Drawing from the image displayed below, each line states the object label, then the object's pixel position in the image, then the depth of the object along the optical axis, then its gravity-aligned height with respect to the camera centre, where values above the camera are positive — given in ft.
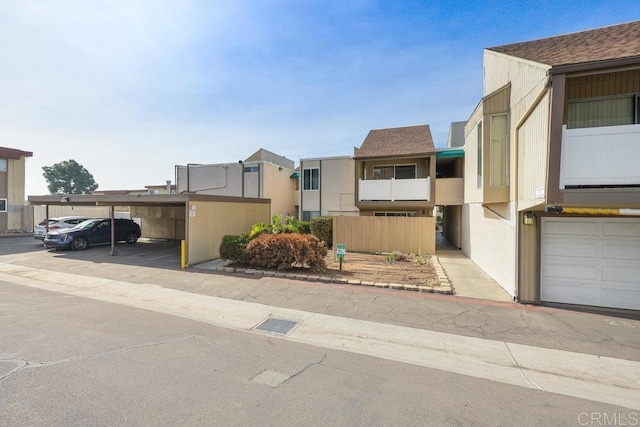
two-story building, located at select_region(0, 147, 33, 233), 73.56 +4.83
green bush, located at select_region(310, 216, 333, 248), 47.14 -3.25
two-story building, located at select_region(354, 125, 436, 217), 46.29 +7.14
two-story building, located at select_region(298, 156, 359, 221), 55.72 +4.95
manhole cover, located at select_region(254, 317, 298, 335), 16.64 -7.36
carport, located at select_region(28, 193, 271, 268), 34.12 -0.44
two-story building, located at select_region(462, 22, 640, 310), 16.83 +2.99
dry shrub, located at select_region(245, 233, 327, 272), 29.55 -4.58
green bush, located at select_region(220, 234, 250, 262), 32.40 -4.53
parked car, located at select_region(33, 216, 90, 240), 51.13 -2.79
